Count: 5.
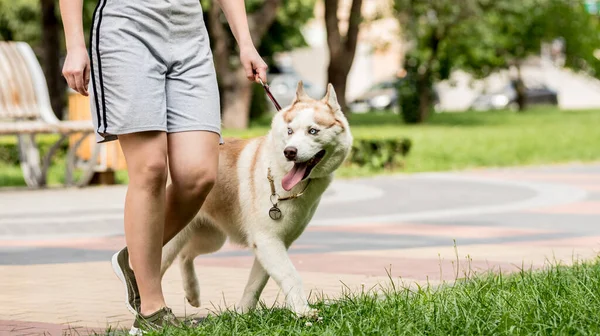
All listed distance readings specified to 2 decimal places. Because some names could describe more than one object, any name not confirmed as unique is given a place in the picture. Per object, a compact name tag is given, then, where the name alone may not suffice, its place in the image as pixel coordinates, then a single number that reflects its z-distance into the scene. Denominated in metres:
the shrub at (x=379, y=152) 16.06
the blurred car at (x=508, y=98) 52.22
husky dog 4.88
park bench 12.59
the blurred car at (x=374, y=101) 50.28
